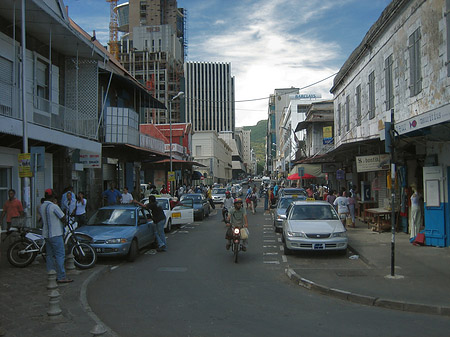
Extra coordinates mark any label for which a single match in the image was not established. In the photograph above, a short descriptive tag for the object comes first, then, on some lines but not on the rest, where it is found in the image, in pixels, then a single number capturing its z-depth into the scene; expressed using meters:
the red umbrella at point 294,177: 34.93
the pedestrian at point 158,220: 13.21
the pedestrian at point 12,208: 12.46
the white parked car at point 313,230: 11.84
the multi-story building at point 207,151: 84.25
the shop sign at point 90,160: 19.16
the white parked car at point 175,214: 18.06
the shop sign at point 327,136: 30.59
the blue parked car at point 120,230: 11.04
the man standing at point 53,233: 8.36
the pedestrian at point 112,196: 19.38
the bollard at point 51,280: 6.02
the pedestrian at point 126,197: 18.56
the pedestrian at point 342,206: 17.16
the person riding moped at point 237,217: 11.80
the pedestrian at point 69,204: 14.72
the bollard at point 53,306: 5.90
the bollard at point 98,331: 4.74
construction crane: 117.50
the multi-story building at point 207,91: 139.00
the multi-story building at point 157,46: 111.00
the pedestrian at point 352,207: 18.81
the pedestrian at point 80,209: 15.29
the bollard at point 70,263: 9.66
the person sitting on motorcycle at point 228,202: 22.19
